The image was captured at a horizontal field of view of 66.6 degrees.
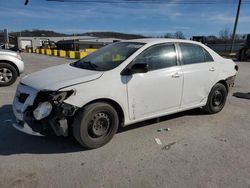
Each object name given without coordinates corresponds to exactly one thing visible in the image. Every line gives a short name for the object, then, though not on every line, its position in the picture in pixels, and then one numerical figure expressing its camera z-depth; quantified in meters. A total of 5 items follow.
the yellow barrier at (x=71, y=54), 20.44
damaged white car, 2.67
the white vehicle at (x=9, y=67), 6.39
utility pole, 22.76
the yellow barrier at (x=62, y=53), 23.16
